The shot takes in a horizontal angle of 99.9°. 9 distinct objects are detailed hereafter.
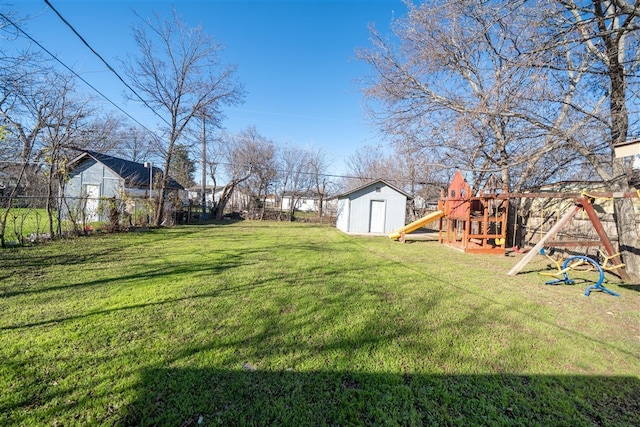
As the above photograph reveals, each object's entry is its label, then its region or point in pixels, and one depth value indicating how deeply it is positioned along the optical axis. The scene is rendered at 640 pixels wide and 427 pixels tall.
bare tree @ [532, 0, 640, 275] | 4.97
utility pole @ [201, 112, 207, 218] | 19.01
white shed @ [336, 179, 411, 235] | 15.09
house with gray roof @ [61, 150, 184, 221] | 14.84
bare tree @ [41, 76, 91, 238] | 7.92
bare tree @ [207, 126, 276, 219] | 22.94
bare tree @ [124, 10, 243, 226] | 14.28
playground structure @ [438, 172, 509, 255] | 9.39
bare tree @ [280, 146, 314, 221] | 24.58
